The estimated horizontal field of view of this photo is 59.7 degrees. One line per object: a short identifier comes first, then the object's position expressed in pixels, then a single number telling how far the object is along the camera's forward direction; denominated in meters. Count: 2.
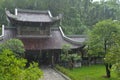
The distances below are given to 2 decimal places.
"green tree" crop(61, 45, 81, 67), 9.01
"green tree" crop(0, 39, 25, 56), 7.81
